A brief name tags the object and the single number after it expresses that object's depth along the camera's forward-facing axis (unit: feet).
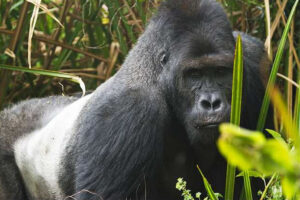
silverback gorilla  21.29
